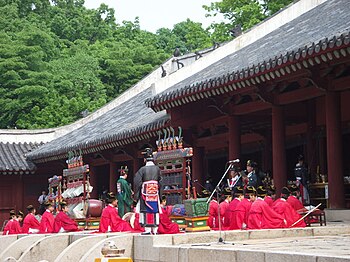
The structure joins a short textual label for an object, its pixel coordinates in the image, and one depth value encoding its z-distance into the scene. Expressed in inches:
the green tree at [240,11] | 1716.3
